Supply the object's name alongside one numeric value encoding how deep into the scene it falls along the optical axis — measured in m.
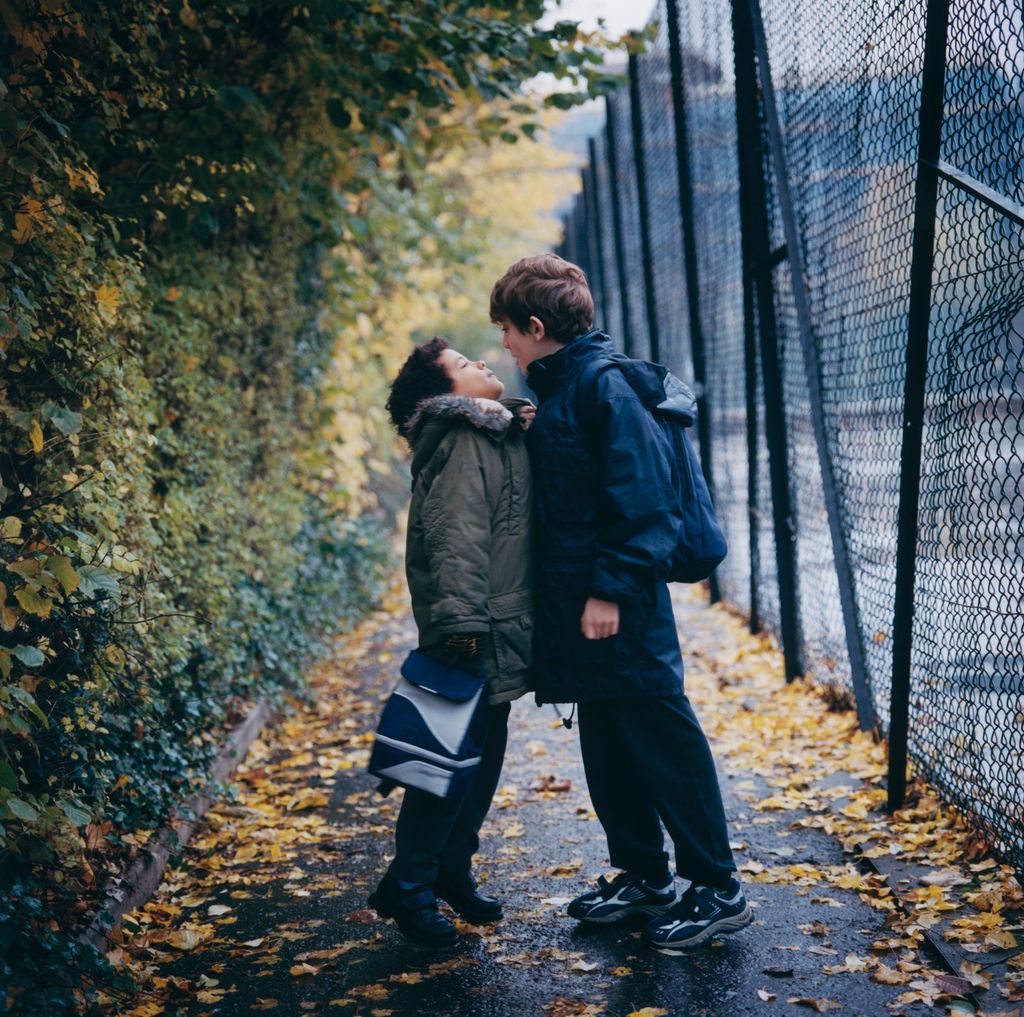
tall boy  3.10
